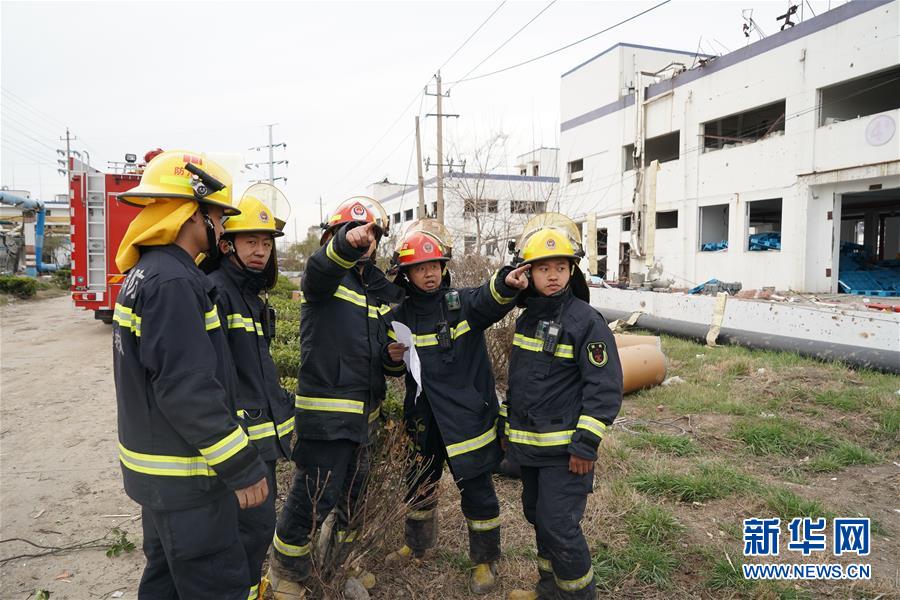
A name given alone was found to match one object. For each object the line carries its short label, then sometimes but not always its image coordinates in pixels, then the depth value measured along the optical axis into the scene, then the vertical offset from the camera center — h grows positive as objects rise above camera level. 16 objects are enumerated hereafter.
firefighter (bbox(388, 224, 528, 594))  2.80 -0.68
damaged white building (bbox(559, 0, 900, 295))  14.10 +3.44
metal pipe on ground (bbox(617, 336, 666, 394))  6.72 -1.30
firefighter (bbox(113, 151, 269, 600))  1.72 -0.46
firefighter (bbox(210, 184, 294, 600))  2.23 -0.34
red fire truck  10.52 +0.64
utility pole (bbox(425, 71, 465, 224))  12.61 +4.29
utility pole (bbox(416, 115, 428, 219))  17.76 +2.84
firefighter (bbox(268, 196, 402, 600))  2.61 -0.68
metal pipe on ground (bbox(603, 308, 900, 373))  6.94 -1.21
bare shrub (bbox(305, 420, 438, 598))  2.58 -1.27
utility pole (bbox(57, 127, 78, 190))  10.44 +1.70
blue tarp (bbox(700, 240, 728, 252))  18.57 +0.61
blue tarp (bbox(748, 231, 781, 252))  16.80 +0.71
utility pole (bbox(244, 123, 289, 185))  43.84 +8.67
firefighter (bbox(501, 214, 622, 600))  2.52 -0.68
